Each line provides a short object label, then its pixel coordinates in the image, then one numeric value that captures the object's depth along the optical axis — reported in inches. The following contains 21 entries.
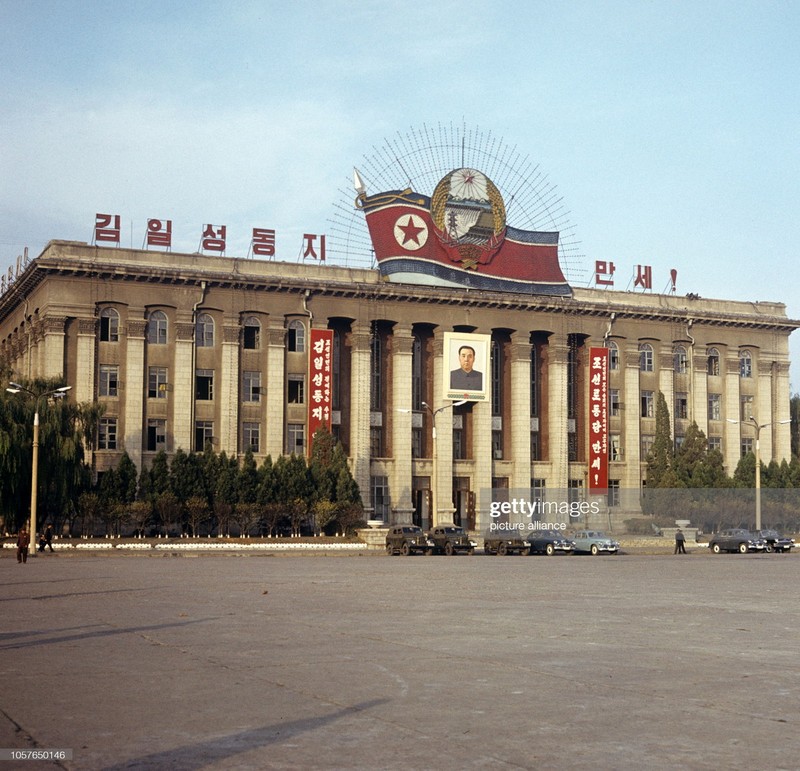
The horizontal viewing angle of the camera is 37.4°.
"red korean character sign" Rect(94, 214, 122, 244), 2928.2
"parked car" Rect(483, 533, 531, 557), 2295.8
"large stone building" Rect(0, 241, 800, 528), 2952.8
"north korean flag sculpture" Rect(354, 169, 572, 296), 3201.3
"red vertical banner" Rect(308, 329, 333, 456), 3026.6
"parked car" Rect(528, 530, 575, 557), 2315.5
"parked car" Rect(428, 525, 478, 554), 2244.1
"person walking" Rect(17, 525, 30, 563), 1672.0
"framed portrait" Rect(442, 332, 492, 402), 3192.9
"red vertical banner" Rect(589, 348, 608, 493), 3376.0
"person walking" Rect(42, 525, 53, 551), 2139.1
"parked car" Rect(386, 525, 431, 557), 2260.1
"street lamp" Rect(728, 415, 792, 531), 2834.6
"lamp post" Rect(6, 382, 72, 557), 2026.3
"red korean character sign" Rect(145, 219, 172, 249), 2960.1
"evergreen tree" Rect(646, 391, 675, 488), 3302.2
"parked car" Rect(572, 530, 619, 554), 2324.1
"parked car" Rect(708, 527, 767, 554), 2471.7
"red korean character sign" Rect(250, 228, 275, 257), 3075.8
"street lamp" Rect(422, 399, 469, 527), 3174.2
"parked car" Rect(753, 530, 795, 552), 2536.9
